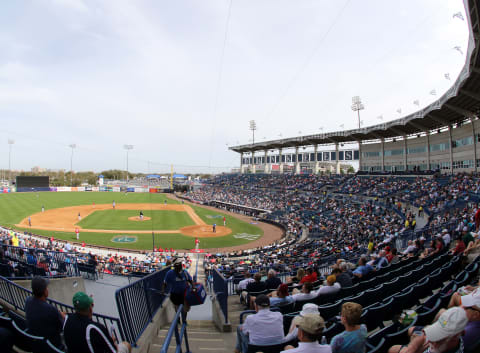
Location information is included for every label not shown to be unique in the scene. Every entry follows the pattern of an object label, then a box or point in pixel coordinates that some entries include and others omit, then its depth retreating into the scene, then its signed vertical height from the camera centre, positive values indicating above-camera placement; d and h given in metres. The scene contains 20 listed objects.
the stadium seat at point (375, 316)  4.56 -2.40
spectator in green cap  2.96 -1.64
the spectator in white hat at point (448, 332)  2.65 -1.56
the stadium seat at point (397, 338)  3.53 -2.15
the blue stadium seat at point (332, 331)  4.07 -2.30
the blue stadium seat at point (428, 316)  4.13 -2.19
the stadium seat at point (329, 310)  5.12 -2.55
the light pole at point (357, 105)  54.81 +14.02
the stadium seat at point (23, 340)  3.23 -1.88
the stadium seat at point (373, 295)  5.80 -2.57
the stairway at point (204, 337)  4.96 -3.25
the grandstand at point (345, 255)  4.68 -2.66
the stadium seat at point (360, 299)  5.57 -2.53
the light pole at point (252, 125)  85.38 +16.25
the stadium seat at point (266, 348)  3.63 -2.26
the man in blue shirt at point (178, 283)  5.23 -1.97
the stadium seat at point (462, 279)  5.74 -2.32
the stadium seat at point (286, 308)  5.42 -2.60
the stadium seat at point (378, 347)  3.37 -2.14
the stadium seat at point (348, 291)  6.47 -2.76
